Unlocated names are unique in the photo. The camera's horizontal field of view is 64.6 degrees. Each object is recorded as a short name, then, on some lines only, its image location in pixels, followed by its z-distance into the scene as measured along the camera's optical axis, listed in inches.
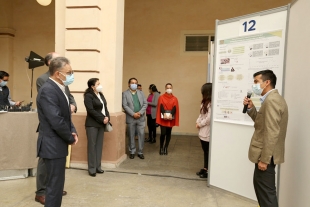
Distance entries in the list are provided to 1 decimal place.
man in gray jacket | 233.1
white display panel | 134.6
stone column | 196.5
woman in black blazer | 179.2
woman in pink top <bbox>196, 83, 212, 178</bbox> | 184.1
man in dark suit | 98.3
